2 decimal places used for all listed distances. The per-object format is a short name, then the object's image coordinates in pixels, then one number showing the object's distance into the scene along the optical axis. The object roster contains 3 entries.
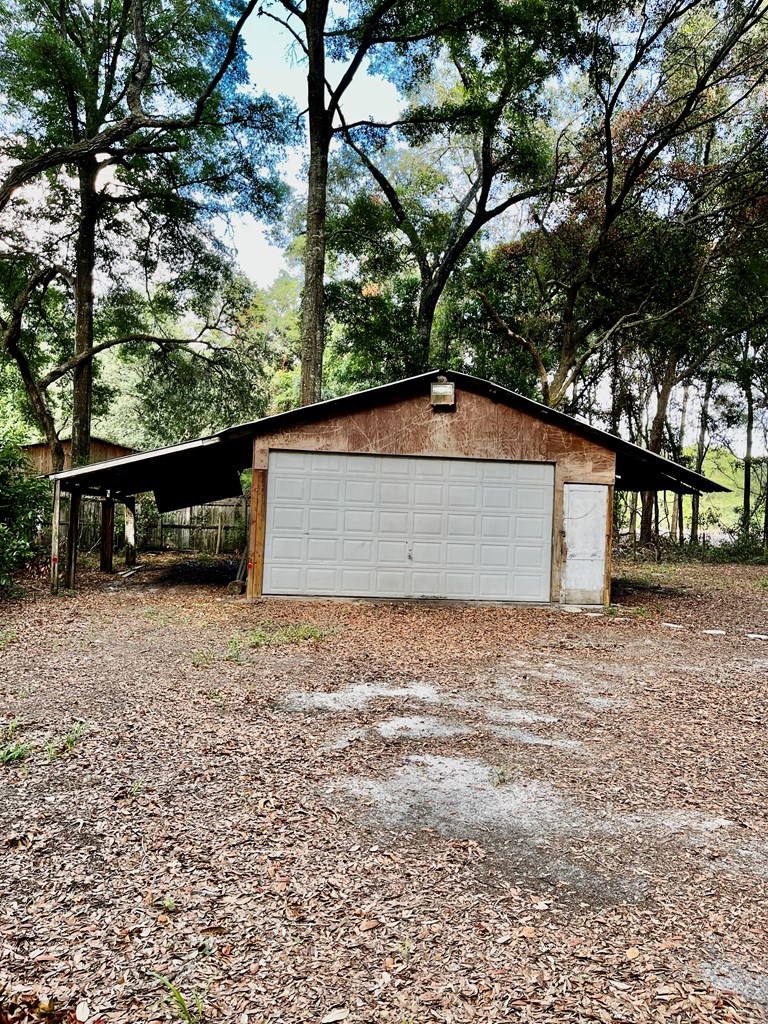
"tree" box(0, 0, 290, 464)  15.93
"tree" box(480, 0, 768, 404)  14.11
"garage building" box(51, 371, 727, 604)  11.09
